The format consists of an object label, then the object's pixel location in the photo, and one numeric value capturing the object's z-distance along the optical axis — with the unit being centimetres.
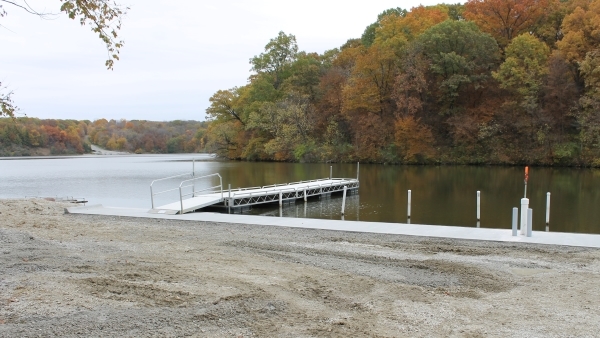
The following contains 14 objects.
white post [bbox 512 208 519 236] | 1010
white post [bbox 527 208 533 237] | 999
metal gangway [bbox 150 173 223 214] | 1479
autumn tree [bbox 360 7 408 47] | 6412
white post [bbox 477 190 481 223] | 1638
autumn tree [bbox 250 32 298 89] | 6806
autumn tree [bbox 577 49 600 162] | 4050
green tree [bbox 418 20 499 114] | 4650
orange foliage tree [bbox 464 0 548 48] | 4934
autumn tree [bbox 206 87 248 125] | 7094
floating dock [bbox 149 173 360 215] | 1645
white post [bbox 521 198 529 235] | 1013
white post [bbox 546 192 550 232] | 1497
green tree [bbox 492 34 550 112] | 4438
